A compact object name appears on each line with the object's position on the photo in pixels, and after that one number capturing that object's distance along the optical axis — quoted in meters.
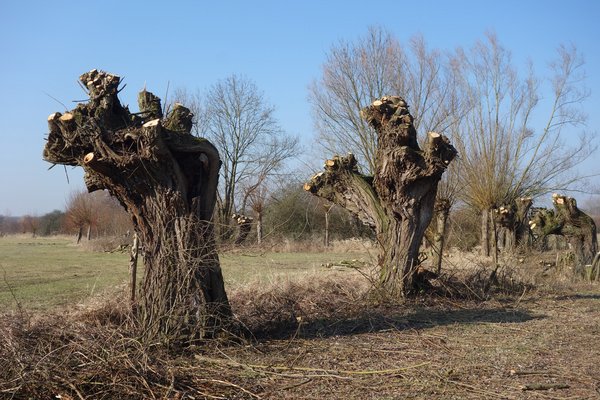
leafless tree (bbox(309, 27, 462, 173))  24.98
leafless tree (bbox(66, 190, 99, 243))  43.88
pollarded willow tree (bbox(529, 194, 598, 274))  15.83
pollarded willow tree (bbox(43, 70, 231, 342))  5.96
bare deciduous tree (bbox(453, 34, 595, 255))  23.27
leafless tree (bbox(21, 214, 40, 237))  62.80
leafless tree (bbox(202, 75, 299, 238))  39.38
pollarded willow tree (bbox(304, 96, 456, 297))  9.51
